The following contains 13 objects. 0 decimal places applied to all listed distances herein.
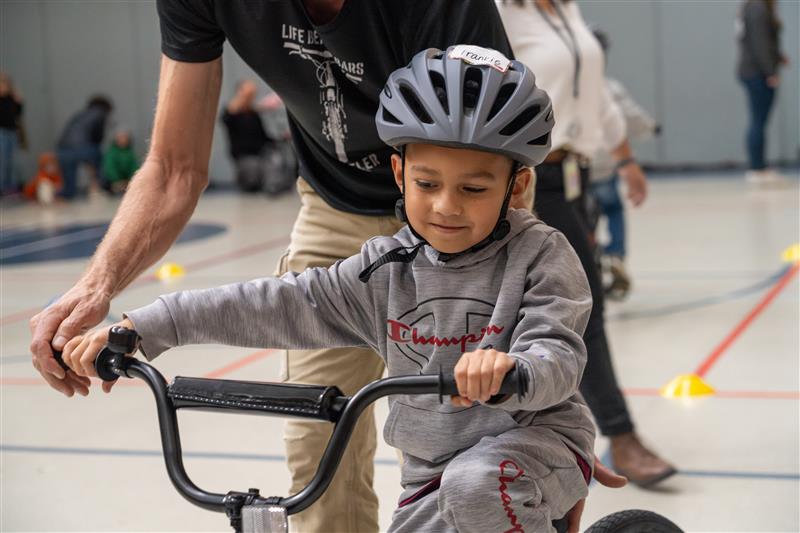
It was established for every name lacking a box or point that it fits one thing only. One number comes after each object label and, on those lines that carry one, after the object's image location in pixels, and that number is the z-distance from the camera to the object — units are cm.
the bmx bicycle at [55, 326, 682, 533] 163
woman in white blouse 363
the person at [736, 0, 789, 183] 1188
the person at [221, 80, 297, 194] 1533
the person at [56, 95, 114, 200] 1706
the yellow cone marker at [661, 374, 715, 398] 484
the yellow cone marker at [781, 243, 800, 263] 779
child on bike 189
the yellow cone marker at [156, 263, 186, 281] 856
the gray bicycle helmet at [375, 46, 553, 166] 194
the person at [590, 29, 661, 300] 670
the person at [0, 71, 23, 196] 1590
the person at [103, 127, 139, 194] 1680
